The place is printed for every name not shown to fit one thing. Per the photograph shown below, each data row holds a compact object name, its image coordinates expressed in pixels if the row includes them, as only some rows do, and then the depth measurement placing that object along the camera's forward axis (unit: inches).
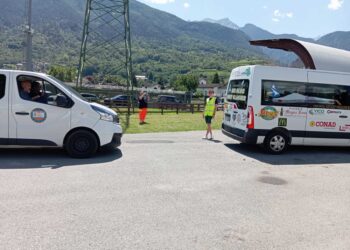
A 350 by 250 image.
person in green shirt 461.7
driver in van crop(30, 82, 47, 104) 302.0
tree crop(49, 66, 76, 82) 4242.1
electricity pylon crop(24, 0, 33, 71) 545.6
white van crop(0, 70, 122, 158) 295.7
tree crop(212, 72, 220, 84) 5438.0
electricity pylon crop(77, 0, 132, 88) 1055.0
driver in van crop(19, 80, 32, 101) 297.7
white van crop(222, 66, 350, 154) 361.7
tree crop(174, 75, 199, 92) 4896.7
